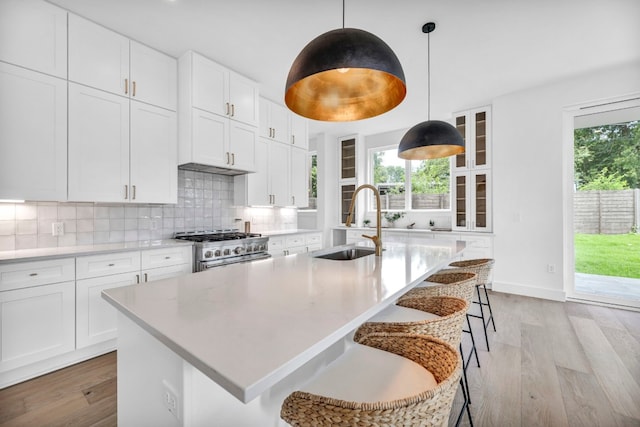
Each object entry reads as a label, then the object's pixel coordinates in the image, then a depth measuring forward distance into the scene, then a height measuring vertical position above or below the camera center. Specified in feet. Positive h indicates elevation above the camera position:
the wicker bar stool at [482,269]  7.15 -1.42
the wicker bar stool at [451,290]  5.20 -1.45
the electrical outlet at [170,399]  2.81 -1.88
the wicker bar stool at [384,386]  2.01 -1.62
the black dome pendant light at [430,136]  7.65 +2.13
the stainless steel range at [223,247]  9.35 -1.17
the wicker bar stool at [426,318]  3.49 -1.57
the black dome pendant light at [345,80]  3.71 +2.17
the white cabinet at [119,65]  7.80 +4.56
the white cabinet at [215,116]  9.81 +3.69
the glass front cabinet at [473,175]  14.11 +1.94
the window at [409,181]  16.89 +2.05
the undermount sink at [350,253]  7.26 -1.04
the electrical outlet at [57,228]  8.01 -0.37
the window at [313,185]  21.39 +2.18
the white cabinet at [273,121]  13.14 +4.46
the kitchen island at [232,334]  2.11 -1.02
